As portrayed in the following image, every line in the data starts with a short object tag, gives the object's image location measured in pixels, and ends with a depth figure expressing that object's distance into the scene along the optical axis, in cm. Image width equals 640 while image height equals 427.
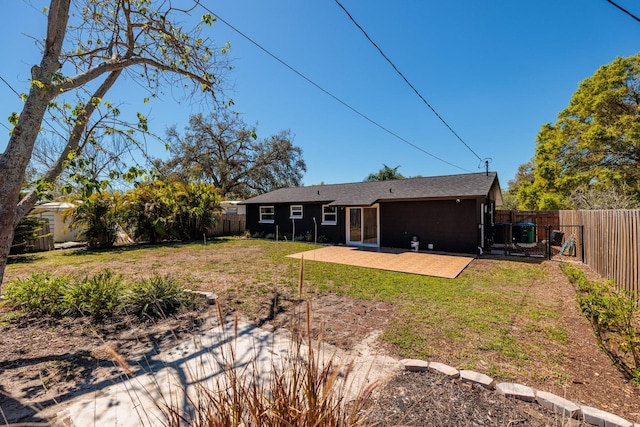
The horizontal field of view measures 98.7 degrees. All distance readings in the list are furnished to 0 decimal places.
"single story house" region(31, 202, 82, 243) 1453
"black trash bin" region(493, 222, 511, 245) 1257
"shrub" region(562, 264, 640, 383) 276
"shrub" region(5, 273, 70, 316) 442
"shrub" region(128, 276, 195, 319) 459
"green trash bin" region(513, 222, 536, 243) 1218
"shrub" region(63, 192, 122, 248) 1206
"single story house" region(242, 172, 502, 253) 1134
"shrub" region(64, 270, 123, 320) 436
